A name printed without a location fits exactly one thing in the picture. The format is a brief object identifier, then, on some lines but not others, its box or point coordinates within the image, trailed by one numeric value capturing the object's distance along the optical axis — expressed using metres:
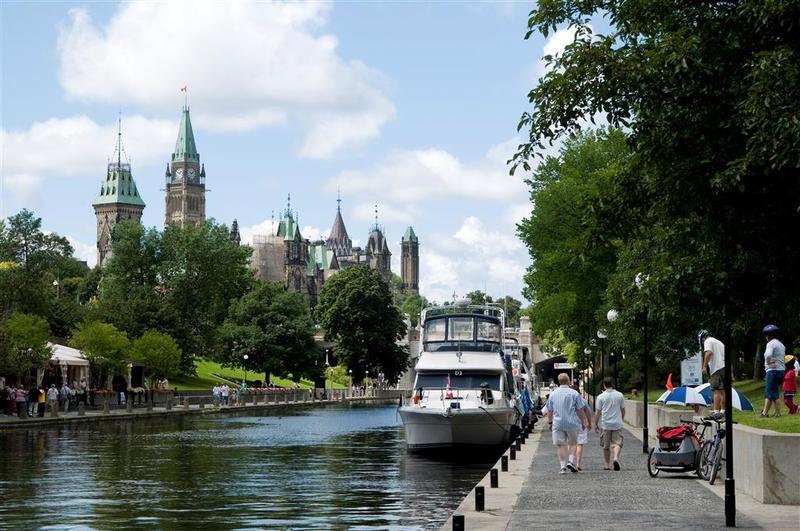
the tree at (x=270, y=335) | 124.19
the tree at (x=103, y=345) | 76.12
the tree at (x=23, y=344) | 55.78
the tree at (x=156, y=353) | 86.19
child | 22.54
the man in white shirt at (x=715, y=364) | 24.06
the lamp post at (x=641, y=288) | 19.76
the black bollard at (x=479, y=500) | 17.47
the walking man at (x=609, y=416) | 24.34
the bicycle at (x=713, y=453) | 20.81
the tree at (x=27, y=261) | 74.06
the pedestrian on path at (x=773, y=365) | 21.95
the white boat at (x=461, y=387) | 35.67
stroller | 22.12
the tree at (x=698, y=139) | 16.12
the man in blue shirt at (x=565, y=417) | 23.77
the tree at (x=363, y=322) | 134.12
